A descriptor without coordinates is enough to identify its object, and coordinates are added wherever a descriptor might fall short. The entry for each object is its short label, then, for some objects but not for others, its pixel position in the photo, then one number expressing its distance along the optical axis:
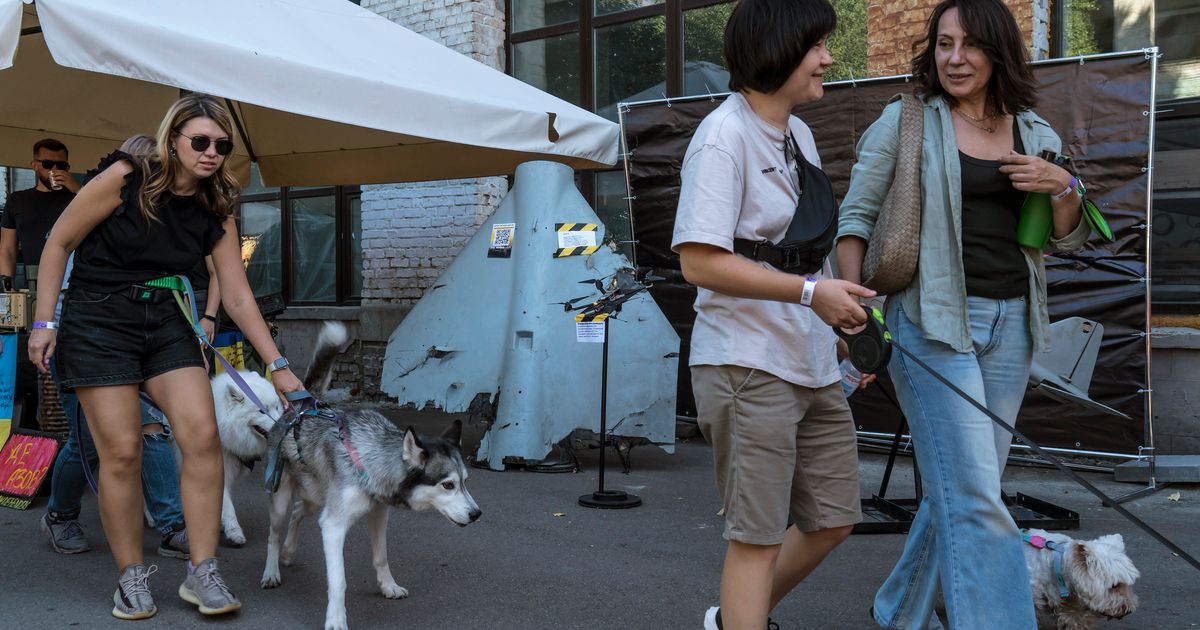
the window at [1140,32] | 6.62
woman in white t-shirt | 2.42
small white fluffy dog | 3.36
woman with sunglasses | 3.66
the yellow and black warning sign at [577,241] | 6.70
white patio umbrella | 4.46
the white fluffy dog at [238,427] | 4.82
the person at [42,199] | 6.34
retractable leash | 2.52
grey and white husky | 3.66
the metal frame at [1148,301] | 5.77
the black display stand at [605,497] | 5.68
